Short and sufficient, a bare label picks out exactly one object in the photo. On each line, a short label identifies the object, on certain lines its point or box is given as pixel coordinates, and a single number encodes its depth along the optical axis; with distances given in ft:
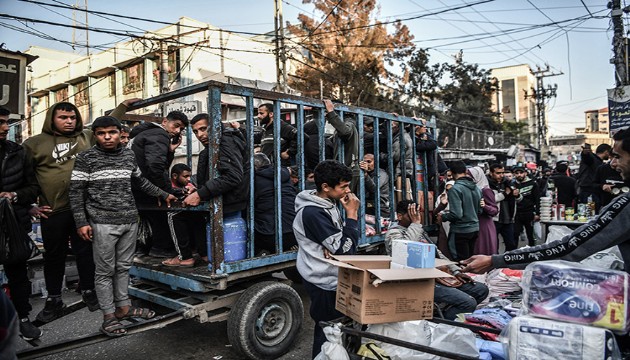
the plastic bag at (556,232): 14.60
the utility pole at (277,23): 51.74
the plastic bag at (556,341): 5.11
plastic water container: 11.03
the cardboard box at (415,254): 7.74
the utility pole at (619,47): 32.48
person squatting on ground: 11.77
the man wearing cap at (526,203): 25.96
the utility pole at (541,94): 108.68
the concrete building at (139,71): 62.23
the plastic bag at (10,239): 10.02
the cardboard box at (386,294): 6.92
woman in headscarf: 19.43
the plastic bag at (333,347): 6.55
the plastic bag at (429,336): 7.03
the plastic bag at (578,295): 5.34
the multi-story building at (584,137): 181.95
